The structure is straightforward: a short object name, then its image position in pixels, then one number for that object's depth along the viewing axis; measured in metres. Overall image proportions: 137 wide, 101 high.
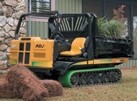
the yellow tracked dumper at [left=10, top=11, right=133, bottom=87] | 7.95
